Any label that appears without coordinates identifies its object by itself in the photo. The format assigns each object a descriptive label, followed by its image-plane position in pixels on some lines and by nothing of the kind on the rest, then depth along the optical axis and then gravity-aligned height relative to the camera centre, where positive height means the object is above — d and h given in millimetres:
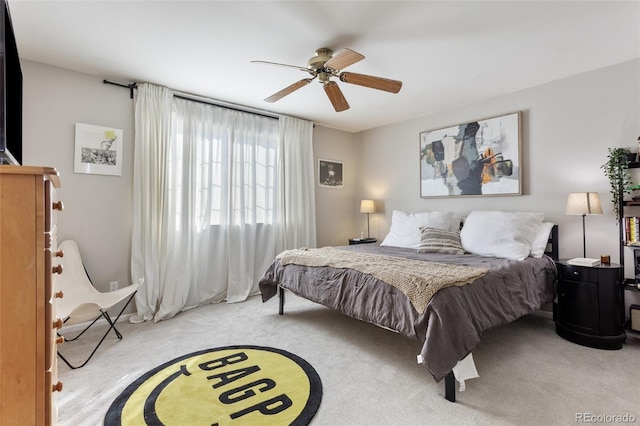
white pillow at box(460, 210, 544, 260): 2988 -209
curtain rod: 3246 +1371
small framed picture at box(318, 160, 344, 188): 4961 +656
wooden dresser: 942 -247
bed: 1840 -540
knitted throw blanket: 1950 -423
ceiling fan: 2330 +1111
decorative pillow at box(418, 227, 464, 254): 3314 -311
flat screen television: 1166 +604
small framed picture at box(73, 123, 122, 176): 2984 +645
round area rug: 1687 -1097
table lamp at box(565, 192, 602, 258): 2744 +82
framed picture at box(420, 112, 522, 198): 3553 +689
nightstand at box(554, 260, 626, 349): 2473 -766
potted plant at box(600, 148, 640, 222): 2697 +338
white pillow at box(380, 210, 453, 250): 3781 -150
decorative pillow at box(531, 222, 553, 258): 2999 -265
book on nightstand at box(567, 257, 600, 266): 2623 -424
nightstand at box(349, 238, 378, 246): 4762 -418
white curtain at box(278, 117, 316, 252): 4379 +422
